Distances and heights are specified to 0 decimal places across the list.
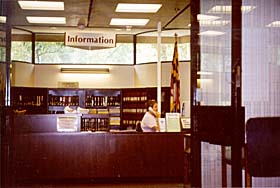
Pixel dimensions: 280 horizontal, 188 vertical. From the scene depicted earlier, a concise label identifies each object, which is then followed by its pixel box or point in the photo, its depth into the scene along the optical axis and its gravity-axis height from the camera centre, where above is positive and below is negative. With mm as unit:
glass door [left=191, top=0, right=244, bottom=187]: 4387 +72
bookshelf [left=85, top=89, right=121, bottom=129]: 12617 -28
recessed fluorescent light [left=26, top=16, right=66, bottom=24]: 10133 +1745
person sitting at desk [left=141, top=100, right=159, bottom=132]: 8595 -363
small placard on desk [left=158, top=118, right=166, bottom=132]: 8227 -412
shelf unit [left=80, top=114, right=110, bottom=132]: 8508 -384
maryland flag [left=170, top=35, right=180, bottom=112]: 10289 +328
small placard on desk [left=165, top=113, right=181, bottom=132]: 8219 -359
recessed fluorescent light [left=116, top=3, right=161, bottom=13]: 8861 +1762
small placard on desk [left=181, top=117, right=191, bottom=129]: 8938 -411
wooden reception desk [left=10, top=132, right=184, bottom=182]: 7777 -887
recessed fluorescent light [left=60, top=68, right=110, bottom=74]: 12656 +812
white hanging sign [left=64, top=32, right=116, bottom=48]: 9383 +1192
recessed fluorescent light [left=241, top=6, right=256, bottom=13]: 4454 +861
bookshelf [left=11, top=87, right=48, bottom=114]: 12164 +19
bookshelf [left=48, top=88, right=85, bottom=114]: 12477 +73
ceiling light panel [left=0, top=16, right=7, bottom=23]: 4618 +794
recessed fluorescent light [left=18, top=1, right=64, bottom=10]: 8531 +1741
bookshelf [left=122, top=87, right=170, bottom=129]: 12492 -77
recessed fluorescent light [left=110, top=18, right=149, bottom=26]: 10383 +1749
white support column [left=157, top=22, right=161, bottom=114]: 9414 +659
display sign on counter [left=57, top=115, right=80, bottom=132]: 7910 -381
